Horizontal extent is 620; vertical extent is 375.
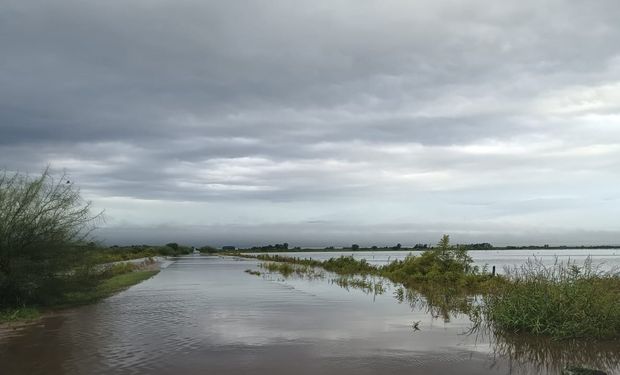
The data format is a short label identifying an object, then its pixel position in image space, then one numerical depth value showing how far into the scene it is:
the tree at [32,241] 16.97
